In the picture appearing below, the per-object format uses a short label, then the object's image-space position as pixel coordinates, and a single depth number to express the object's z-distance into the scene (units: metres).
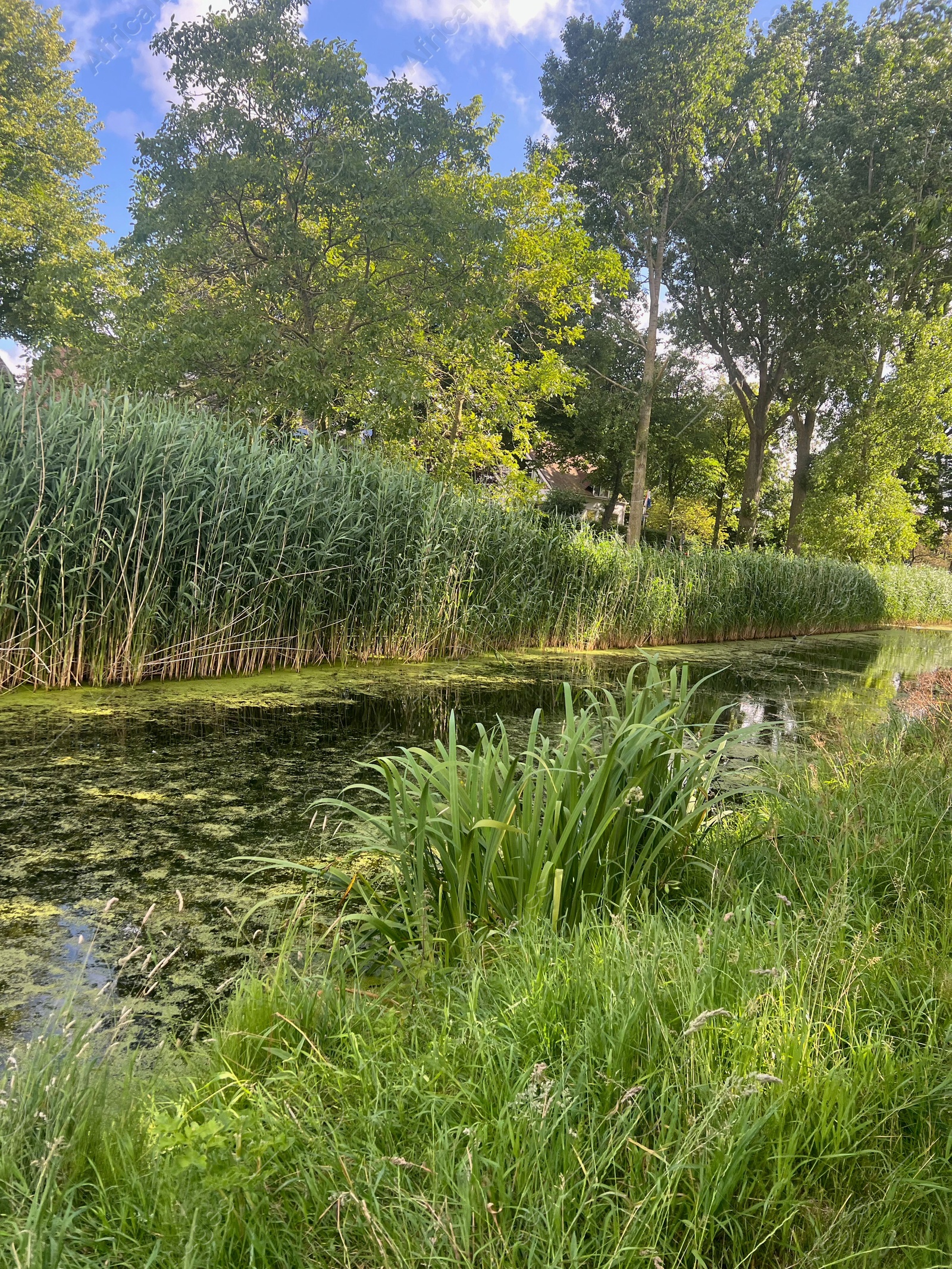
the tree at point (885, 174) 14.56
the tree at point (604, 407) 17.73
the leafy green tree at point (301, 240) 9.68
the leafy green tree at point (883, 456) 16.14
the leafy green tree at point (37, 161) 19.39
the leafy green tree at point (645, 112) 13.98
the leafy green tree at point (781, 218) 15.32
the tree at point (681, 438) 23.23
